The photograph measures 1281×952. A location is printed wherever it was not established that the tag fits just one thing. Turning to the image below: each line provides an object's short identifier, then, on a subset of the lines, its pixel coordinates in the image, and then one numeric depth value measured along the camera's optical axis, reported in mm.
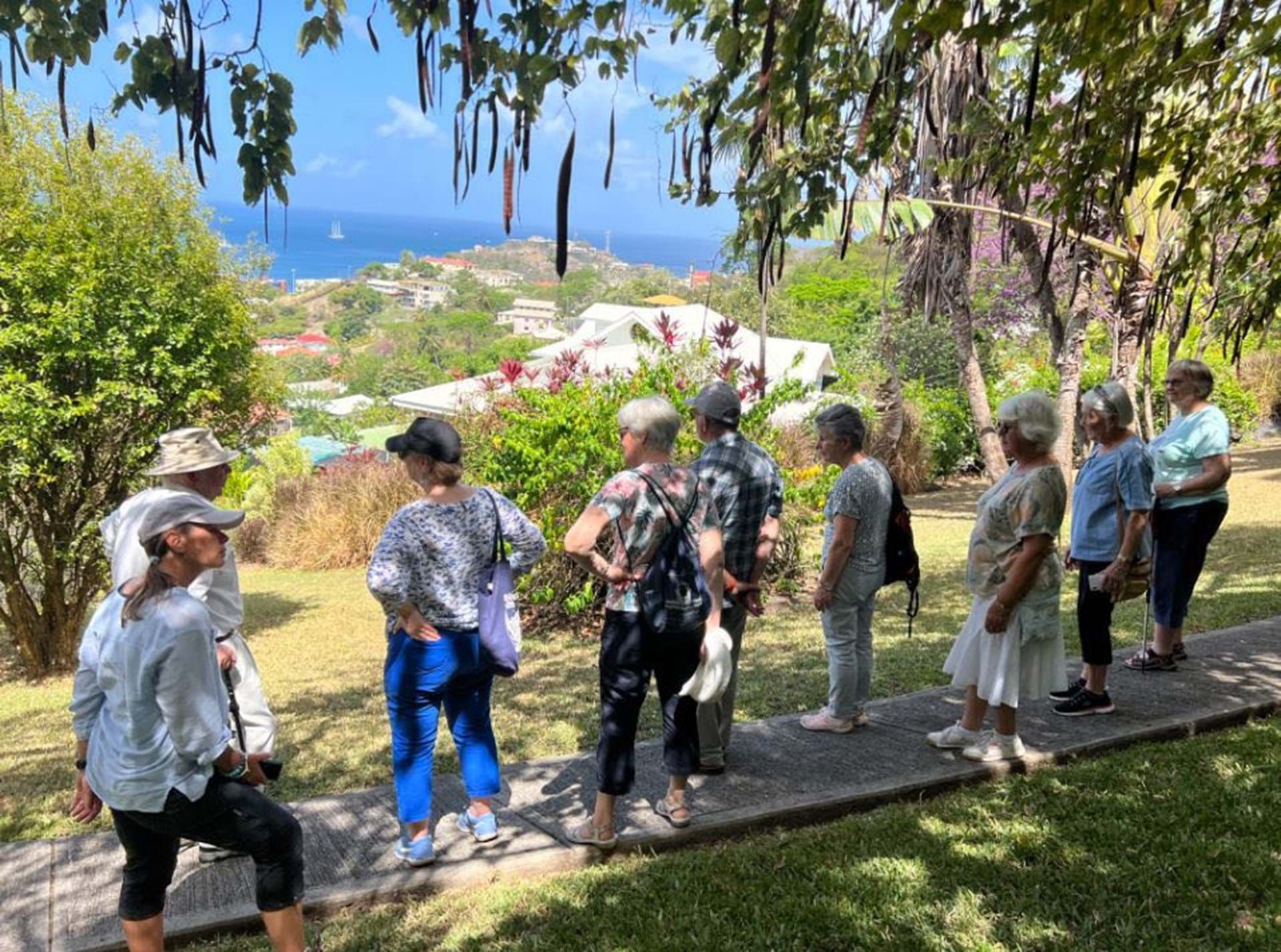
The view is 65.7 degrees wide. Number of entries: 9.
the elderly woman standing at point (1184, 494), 5777
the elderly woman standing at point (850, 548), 4914
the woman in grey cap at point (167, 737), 2756
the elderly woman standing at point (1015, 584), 4488
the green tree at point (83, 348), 9086
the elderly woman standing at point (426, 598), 3826
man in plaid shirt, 4566
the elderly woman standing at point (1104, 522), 5141
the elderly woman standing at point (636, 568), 3885
